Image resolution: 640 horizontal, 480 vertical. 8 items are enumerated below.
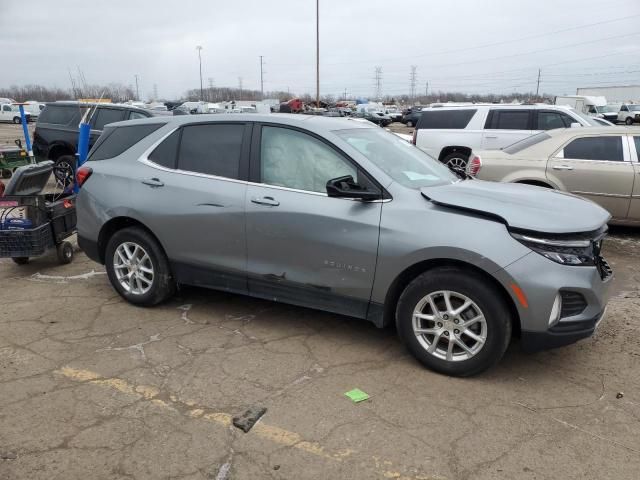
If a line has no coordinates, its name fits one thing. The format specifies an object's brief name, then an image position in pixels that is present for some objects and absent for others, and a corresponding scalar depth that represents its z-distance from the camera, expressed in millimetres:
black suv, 10711
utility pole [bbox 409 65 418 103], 122950
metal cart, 5633
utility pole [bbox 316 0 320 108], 42844
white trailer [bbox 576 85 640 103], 61072
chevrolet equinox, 3299
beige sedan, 6773
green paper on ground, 3311
